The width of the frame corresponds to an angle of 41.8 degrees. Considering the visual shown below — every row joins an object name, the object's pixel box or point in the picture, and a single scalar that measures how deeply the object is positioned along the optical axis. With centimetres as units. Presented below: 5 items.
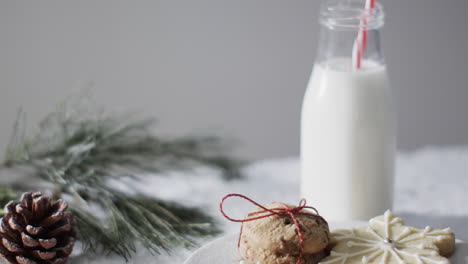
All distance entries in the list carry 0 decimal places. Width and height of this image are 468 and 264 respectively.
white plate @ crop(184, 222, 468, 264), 71
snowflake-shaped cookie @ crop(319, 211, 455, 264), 70
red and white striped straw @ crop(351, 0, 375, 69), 90
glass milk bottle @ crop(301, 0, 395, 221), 92
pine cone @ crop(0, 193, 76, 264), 75
